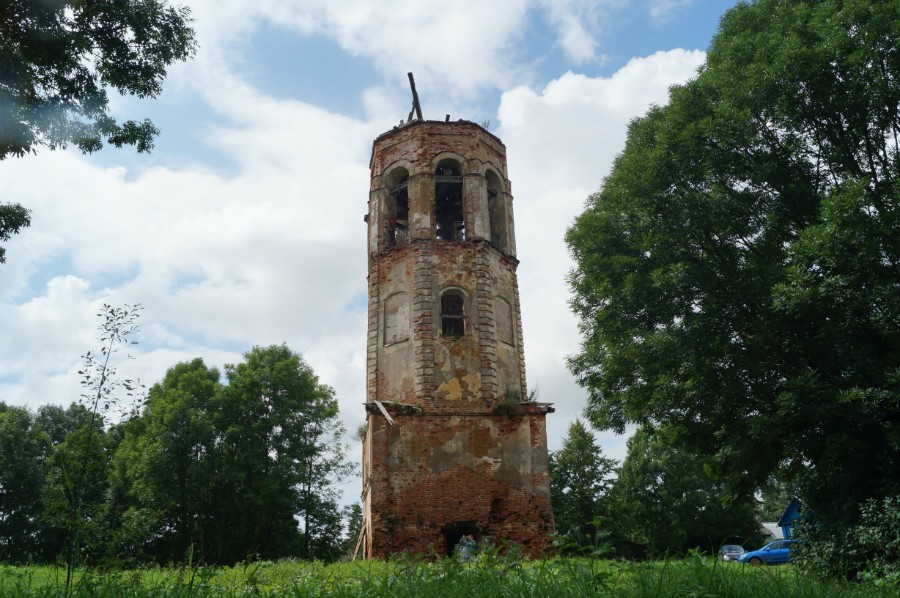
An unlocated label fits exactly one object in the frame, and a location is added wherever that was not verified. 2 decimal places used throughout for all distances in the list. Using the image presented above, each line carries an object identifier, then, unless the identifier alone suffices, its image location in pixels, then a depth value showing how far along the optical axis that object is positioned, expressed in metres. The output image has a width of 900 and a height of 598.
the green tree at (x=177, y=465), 25.39
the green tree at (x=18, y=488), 29.16
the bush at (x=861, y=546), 10.45
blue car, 25.63
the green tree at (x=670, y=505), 37.34
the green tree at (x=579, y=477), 35.56
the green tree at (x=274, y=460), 26.25
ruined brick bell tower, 15.86
